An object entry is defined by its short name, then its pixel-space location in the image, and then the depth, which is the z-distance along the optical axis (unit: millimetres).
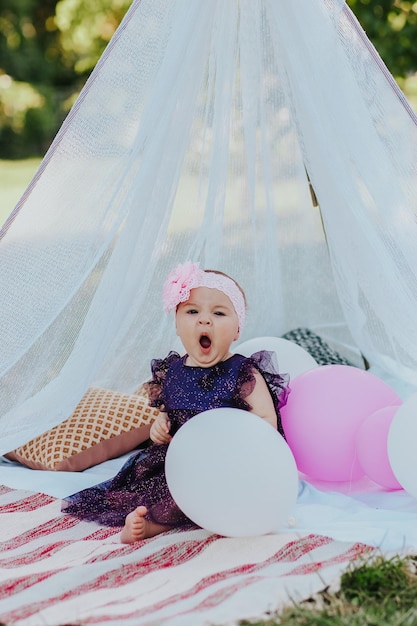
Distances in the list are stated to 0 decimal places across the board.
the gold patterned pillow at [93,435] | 3197
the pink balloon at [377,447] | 2832
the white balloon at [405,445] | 2652
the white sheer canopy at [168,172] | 2912
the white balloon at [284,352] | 3367
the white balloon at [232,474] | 2414
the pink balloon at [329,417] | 2924
